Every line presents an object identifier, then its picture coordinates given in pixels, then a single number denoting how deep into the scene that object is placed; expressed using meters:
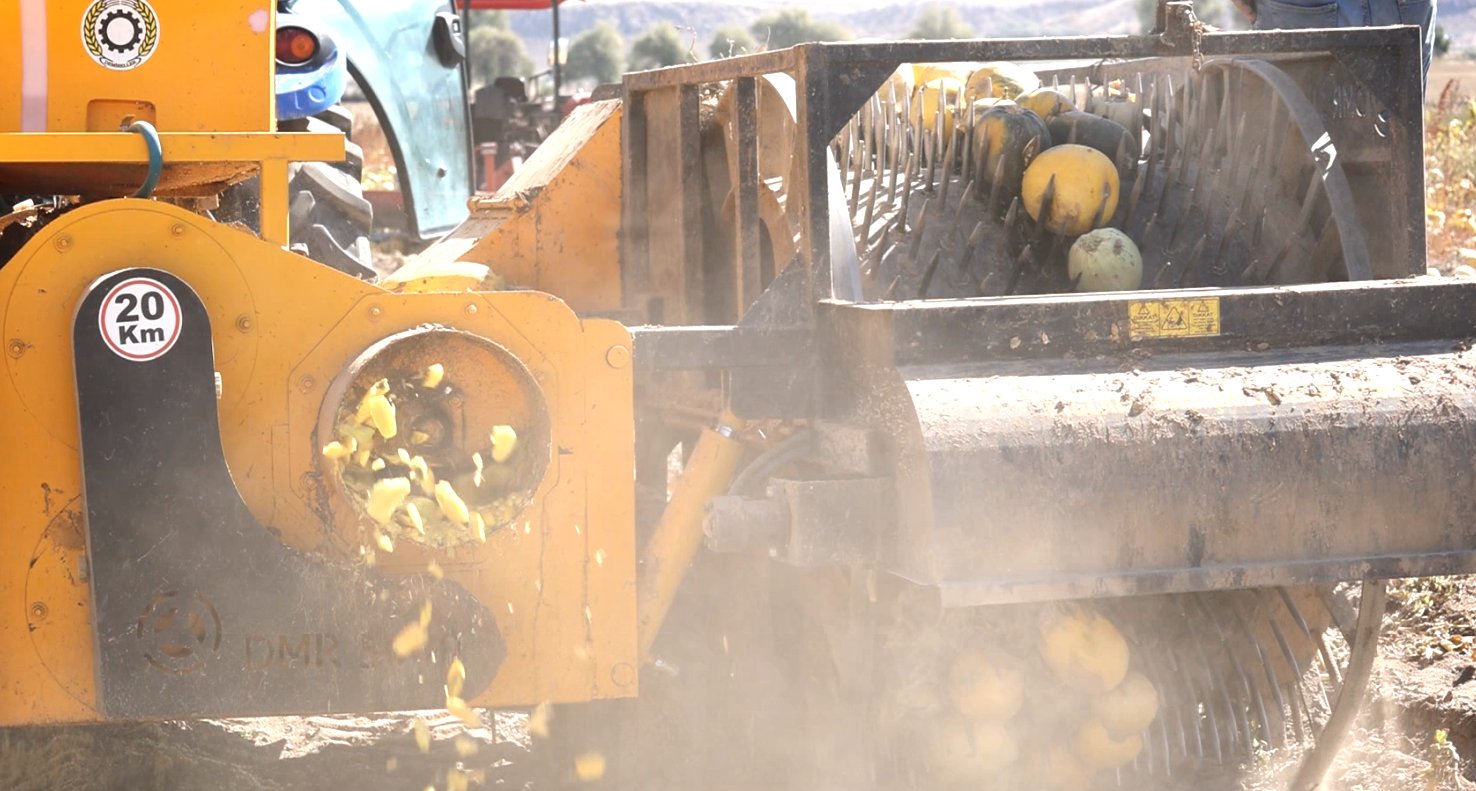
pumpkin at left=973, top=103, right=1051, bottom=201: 8.71
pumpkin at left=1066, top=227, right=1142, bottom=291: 8.05
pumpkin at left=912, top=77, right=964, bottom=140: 9.29
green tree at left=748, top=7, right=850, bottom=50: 127.94
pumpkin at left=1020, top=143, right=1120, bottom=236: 8.37
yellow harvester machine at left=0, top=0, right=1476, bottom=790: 5.97
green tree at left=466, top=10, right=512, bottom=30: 142.22
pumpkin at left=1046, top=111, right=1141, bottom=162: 9.00
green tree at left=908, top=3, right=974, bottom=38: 138.26
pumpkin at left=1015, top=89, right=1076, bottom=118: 9.20
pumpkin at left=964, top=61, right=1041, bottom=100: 10.05
